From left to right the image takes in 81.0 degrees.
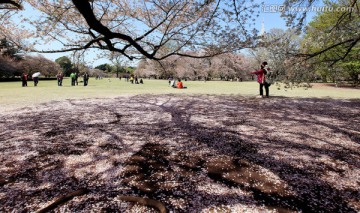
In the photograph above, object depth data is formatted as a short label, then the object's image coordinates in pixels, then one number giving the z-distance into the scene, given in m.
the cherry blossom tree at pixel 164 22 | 12.00
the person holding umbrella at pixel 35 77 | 31.08
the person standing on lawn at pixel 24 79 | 30.50
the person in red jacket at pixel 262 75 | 15.10
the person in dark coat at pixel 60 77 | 31.99
